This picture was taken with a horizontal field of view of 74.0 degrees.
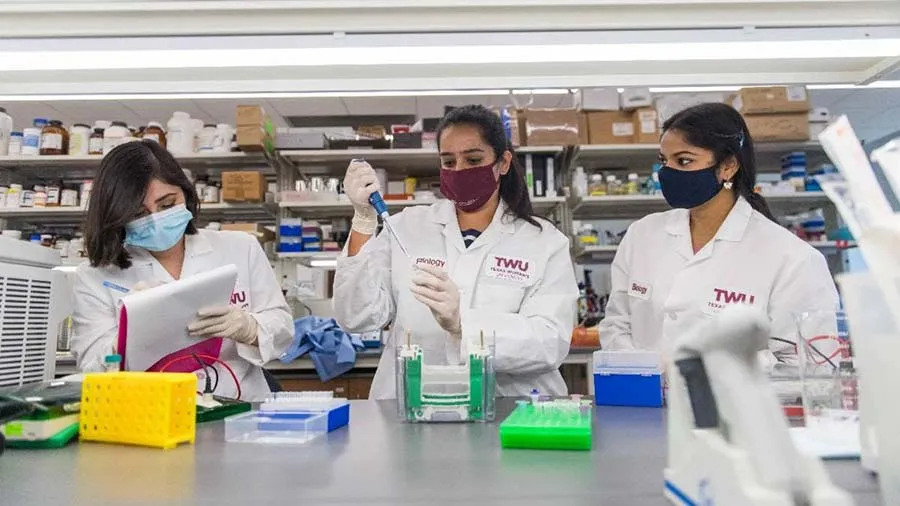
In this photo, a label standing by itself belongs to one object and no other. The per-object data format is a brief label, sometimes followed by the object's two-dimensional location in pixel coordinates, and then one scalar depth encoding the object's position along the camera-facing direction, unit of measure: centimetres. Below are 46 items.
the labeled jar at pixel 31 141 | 388
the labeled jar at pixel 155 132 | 394
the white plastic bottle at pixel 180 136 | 397
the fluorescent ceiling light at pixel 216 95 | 169
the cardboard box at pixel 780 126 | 381
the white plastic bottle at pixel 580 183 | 394
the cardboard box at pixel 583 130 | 399
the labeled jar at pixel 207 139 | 395
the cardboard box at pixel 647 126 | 393
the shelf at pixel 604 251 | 383
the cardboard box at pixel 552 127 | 391
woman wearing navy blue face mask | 166
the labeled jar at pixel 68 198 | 391
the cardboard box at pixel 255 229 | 378
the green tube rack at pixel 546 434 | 82
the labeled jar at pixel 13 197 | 388
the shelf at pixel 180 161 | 389
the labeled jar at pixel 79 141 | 393
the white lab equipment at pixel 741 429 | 41
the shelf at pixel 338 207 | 388
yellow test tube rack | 87
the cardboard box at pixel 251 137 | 370
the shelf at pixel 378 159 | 394
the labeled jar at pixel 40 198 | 387
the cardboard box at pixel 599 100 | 398
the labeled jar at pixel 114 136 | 393
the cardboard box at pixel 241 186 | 377
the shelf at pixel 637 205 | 391
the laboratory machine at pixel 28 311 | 122
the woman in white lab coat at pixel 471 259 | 159
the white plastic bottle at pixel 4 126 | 222
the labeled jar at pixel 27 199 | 388
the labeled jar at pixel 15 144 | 387
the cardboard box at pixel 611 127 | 397
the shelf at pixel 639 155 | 394
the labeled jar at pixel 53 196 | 388
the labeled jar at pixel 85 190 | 388
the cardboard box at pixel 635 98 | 386
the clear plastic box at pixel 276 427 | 93
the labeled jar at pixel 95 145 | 393
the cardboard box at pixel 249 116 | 371
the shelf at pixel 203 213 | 389
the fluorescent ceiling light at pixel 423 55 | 151
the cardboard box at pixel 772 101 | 378
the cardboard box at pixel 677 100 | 378
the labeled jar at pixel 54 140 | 389
